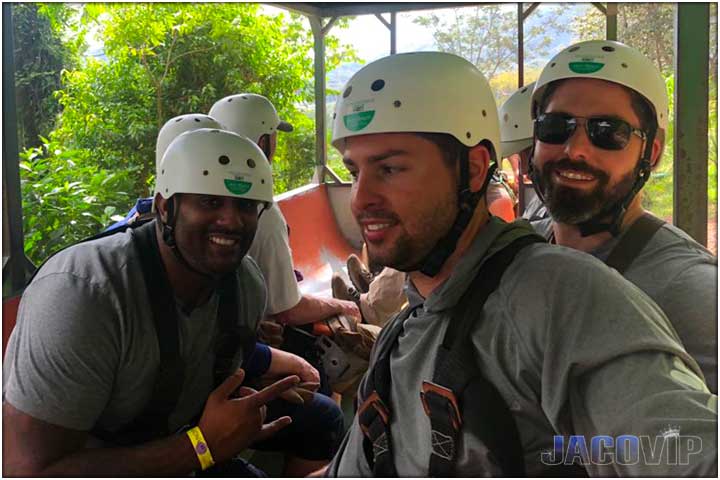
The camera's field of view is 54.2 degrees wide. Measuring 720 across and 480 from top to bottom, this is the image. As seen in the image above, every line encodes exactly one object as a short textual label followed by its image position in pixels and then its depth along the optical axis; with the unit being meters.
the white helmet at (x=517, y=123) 3.82
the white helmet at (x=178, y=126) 3.93
